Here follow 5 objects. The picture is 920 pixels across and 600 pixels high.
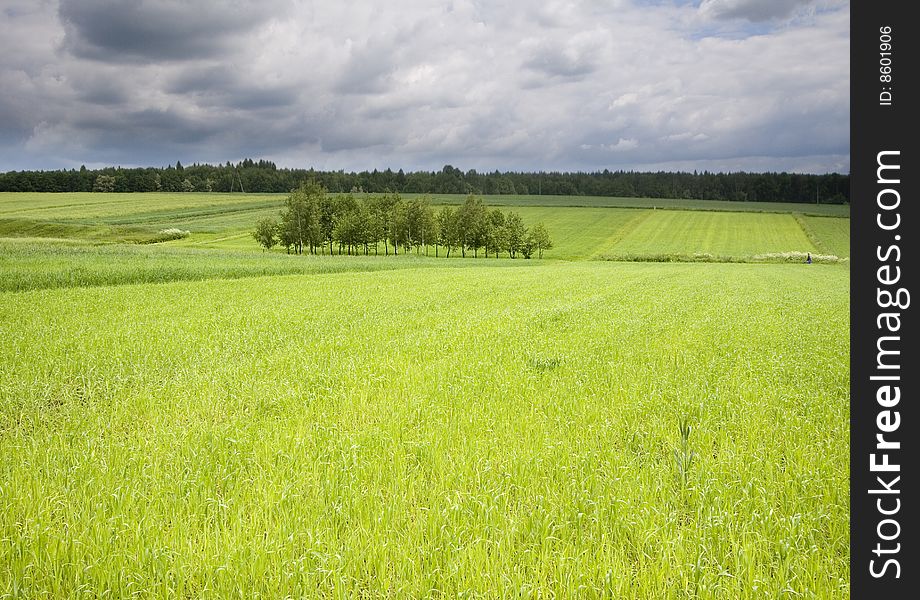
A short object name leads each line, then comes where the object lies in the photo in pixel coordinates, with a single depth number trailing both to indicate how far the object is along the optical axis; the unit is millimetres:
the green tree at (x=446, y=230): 103562
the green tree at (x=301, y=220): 93500
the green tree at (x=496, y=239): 103812
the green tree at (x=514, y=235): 103788
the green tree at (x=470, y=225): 104000
